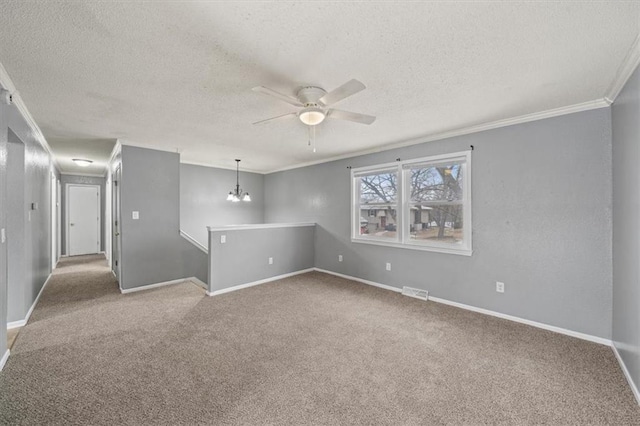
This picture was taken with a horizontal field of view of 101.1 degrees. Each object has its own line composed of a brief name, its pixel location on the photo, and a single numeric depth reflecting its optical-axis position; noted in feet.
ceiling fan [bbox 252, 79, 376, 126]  6.70
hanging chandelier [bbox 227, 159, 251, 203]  19.45
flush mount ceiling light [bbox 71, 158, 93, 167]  18.50
